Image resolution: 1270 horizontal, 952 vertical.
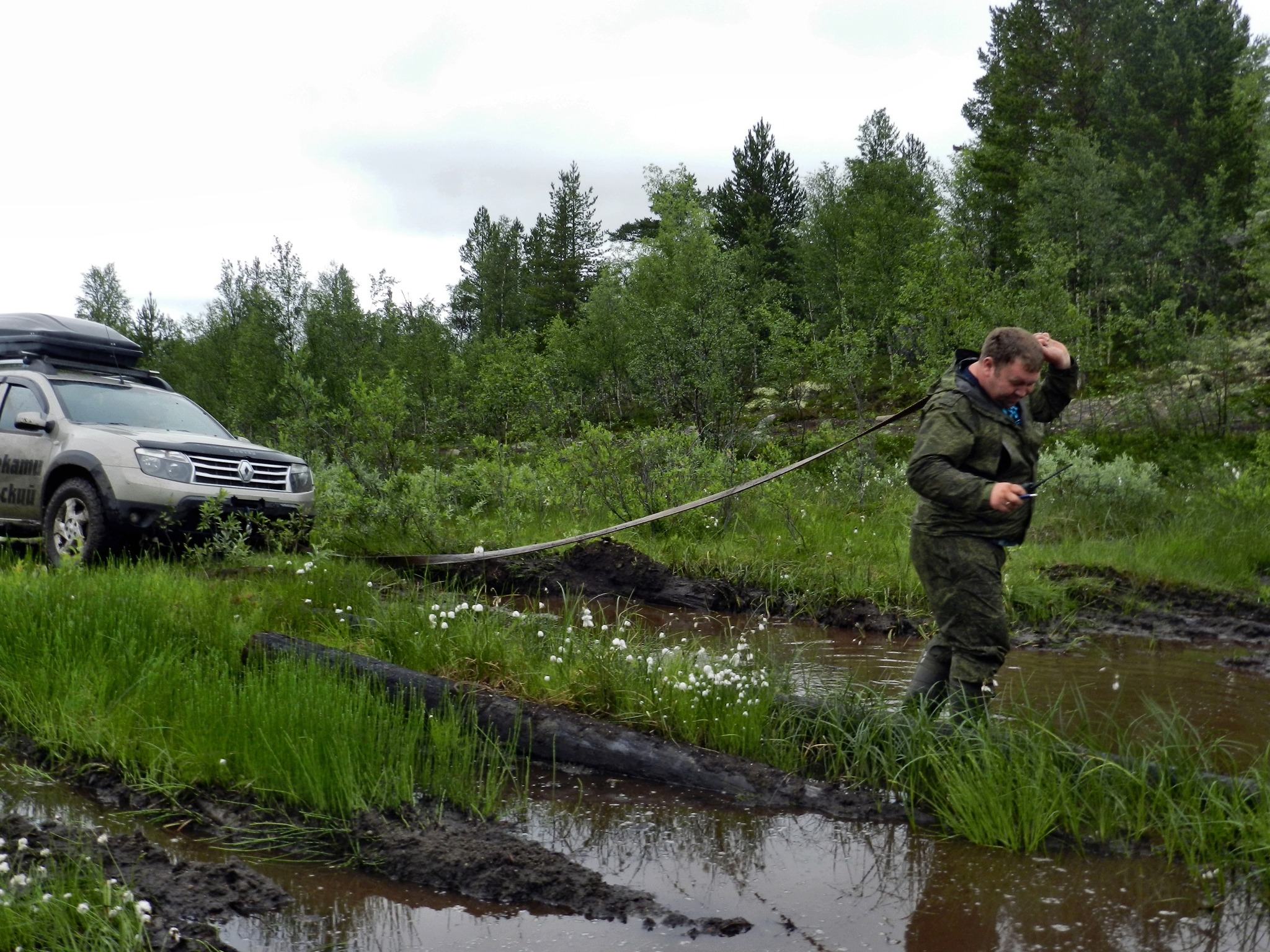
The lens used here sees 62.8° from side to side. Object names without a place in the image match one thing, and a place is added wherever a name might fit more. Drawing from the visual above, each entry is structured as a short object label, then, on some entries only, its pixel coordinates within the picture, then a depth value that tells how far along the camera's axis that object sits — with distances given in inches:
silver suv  370.3
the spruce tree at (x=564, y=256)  2428.6
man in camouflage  202.1
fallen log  199.0
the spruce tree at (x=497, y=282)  2485.2
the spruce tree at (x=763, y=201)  2106.3
